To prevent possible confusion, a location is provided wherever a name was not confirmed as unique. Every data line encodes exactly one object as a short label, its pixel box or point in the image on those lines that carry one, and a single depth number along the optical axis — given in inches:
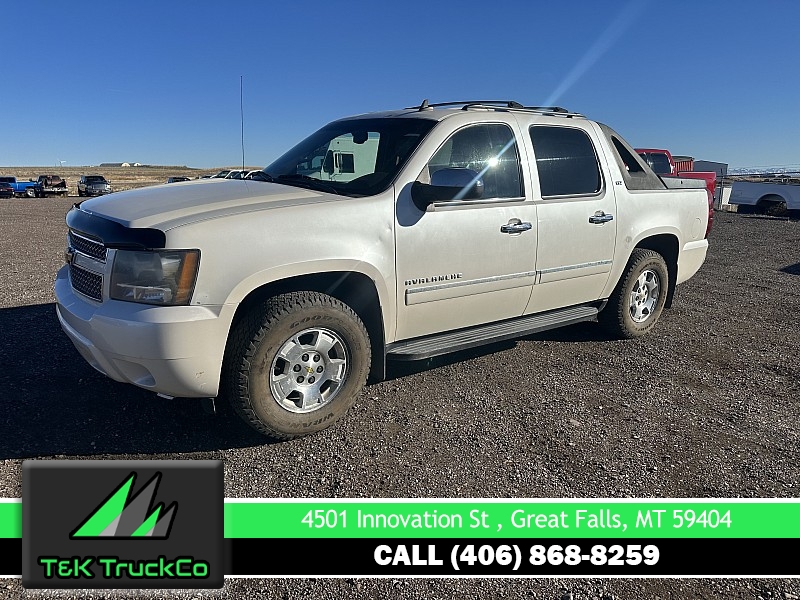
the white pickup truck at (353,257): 118.4
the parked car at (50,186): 1406.3
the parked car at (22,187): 1365.7
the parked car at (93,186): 1351.7
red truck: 581.6
